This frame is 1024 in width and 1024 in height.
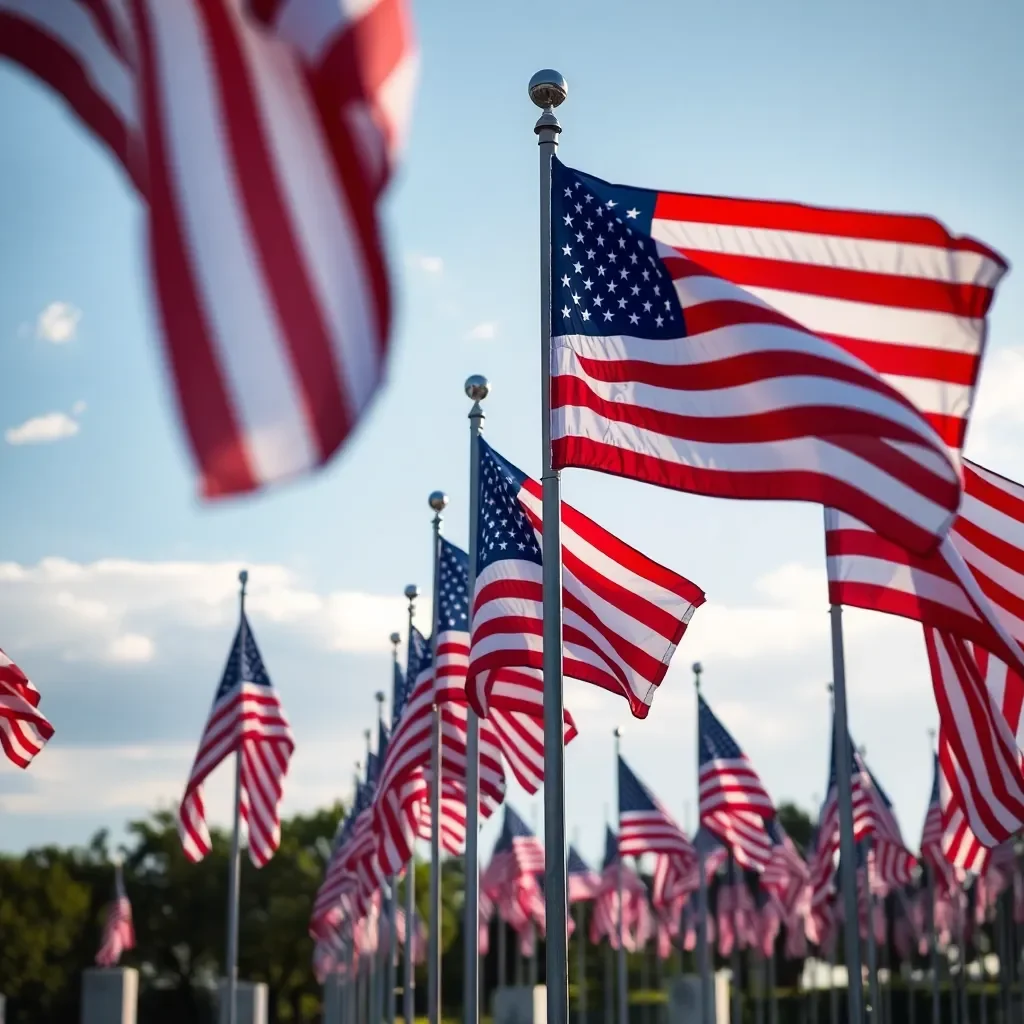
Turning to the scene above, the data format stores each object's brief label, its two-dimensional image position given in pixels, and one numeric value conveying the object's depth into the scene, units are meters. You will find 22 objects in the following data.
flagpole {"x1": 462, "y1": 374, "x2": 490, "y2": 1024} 14.84
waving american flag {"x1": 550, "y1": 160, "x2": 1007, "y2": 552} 8.33
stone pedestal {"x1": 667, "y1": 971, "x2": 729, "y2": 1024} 43.16
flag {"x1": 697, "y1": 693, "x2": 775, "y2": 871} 26.41
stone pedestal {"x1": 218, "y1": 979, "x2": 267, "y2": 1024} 53.06
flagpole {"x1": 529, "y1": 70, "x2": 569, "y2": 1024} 9.59
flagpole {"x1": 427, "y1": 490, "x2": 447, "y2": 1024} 16.80
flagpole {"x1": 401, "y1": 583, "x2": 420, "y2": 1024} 23.52
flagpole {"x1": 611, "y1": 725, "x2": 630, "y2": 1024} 31.66
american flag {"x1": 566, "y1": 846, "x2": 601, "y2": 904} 43.19
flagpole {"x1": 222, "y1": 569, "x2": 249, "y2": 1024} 23.91
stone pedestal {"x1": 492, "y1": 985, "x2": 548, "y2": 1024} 37.25
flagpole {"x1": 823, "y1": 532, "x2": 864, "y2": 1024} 10.62
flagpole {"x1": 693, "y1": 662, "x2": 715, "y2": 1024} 30.91
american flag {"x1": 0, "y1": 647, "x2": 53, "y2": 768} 14.73
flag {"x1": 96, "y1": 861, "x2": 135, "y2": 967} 46.53
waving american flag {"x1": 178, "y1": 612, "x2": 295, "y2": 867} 22.86
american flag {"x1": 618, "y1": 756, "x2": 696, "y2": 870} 30.17
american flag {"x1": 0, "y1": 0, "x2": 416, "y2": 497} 3.77
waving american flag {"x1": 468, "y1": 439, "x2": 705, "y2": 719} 11.38
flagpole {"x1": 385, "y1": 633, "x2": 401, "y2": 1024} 25.27
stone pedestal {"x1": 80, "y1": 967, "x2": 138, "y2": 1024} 39.44
